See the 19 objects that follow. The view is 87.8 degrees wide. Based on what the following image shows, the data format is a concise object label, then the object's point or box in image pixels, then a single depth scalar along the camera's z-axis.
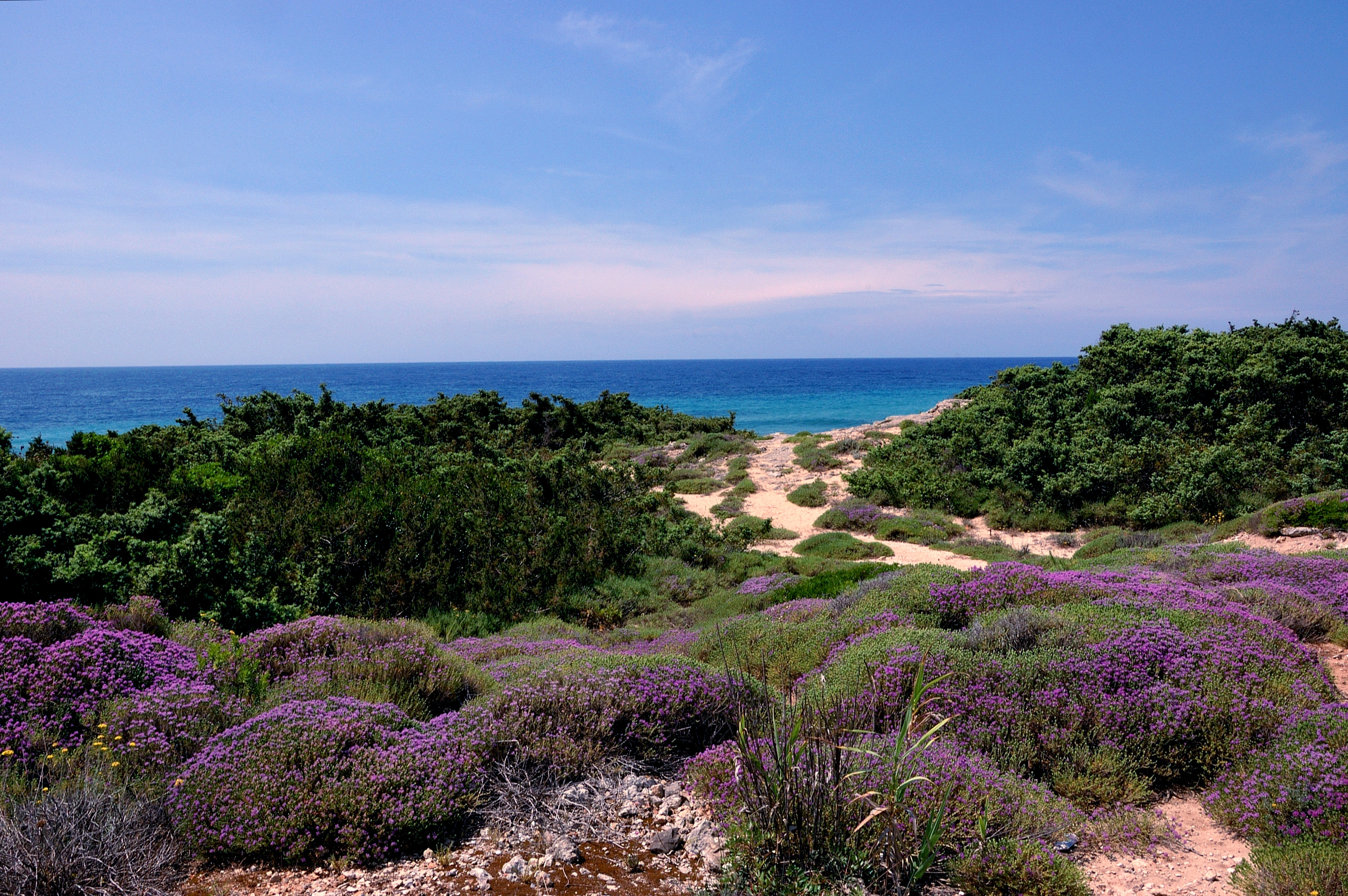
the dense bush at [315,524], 7.09
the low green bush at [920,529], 17.05
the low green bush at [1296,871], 3.28
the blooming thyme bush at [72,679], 4.41
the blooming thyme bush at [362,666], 5.54
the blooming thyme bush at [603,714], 4.66
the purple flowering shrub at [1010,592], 7.41
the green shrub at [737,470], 25.17
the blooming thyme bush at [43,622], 5.08
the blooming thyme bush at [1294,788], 3.80
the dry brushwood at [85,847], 3.24
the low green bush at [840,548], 15.70
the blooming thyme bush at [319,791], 3.70
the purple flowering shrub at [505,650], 6.54
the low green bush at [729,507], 20.05
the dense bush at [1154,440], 15.84
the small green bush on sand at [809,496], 21.52
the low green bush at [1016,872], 3.50
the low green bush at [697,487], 23.98
